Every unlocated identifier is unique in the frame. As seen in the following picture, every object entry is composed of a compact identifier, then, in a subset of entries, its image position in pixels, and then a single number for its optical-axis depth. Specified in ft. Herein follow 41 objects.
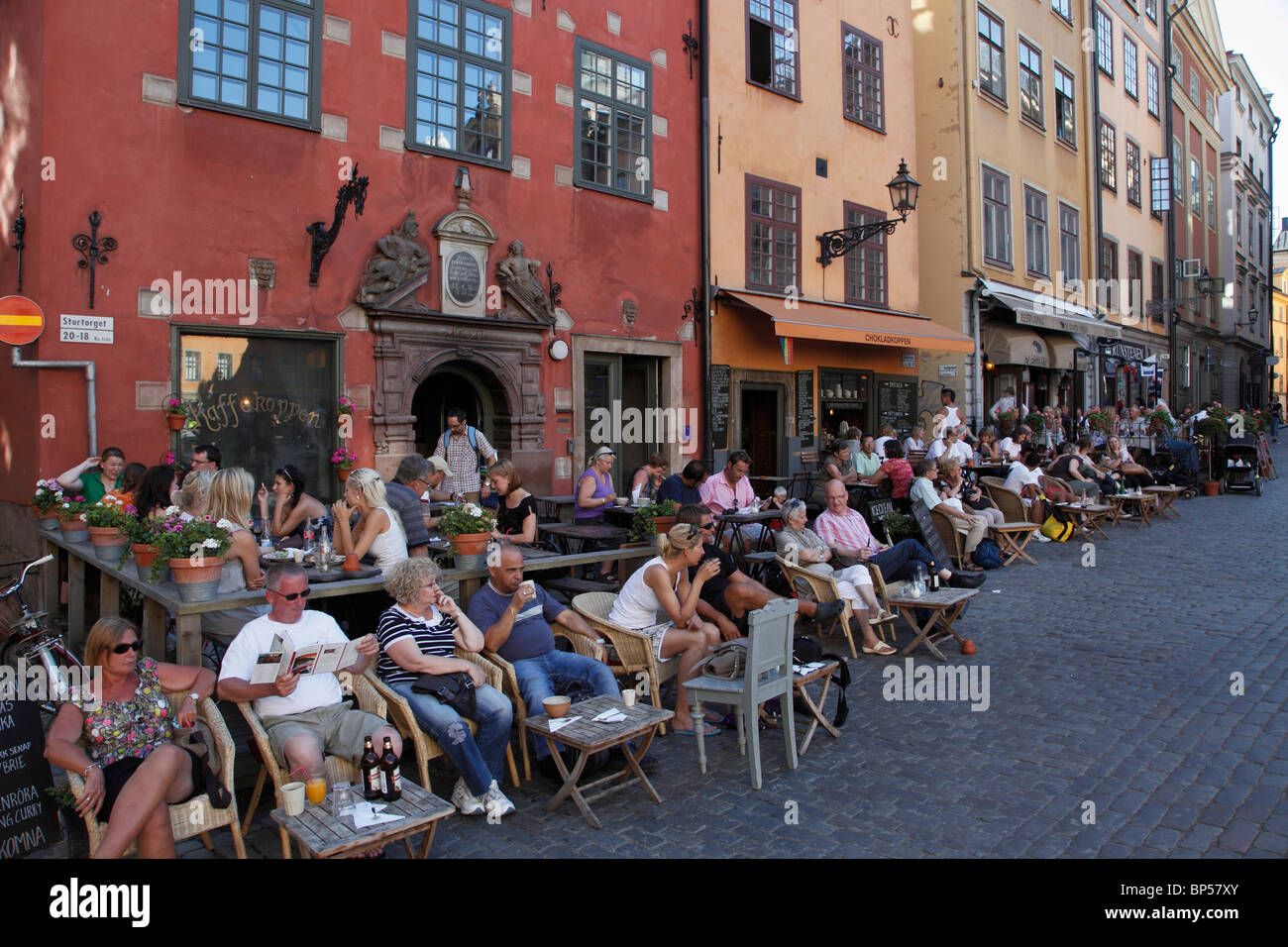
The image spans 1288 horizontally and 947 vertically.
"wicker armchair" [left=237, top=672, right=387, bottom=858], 13.08
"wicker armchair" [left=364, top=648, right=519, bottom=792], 14.35
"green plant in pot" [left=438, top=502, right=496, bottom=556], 19.03
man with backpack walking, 33.94
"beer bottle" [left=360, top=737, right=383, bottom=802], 12.23
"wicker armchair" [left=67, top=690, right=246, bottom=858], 11.69
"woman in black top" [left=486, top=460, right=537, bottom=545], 25.41
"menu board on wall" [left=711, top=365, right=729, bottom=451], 44.98
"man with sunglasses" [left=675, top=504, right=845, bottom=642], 20.94
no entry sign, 25.00
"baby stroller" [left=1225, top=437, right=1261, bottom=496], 64.39
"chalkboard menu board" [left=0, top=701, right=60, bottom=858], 12.51
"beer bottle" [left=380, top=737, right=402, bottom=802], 12.21
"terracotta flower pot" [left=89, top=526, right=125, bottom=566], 20.35
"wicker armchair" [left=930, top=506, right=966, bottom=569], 35.50
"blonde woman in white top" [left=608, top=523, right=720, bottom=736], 18.80
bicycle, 16.39
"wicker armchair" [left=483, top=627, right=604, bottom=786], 16.21
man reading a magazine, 13.47
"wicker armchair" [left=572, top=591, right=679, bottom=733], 18.28
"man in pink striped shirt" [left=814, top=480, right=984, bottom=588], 26.17
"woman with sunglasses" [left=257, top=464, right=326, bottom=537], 24.63
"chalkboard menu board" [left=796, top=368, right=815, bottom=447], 50.26
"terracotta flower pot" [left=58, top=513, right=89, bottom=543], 23.35
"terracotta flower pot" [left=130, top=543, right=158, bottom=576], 17.03
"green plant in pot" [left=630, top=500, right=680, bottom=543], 23.43
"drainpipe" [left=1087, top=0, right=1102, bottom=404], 79.66
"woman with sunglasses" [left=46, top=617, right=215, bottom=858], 11.63
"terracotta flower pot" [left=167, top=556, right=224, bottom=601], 15.85
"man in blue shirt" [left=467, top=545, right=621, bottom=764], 16.74
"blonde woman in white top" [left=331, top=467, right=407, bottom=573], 20.15
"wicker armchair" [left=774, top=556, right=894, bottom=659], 23.67
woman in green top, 25.39
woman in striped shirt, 14.30
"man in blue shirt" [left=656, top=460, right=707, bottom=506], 30.53
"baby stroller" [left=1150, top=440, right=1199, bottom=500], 63.72
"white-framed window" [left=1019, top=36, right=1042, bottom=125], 69.70
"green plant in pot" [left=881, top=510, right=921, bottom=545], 31.40
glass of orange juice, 12.03
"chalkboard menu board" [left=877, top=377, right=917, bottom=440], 56.39
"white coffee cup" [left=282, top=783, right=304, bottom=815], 11.80
